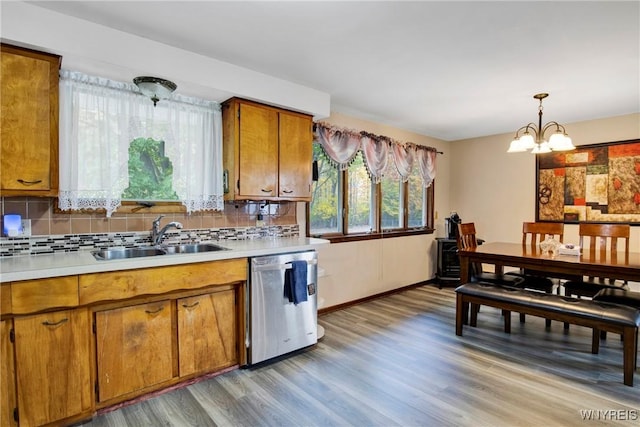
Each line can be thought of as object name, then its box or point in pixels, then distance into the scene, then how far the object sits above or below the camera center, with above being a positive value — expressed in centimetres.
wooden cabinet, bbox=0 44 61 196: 184 +52
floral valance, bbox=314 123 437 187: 364 +76
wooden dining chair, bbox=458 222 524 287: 334 -66
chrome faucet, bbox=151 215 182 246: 251 -16
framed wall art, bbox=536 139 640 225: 387 +35
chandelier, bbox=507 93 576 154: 283 +62
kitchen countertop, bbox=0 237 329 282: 171 -31
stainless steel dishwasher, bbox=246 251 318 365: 250 -82
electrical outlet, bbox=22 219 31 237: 212 -11
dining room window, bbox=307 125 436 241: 375 +31
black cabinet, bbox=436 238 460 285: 495 -82
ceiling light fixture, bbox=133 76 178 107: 229 +89
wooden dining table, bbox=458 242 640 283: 249 -43
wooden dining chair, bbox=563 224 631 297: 303 -39
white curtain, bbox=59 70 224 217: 221 +55
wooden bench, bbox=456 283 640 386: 228 -79
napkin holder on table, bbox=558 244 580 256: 295 -36
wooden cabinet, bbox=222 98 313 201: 278 +54
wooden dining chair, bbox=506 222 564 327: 334 -70
